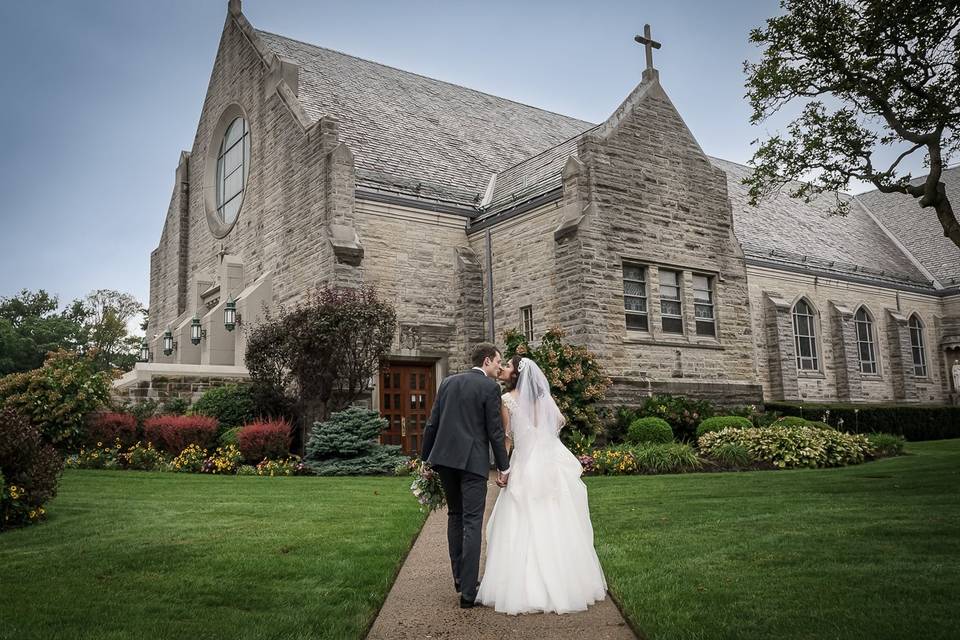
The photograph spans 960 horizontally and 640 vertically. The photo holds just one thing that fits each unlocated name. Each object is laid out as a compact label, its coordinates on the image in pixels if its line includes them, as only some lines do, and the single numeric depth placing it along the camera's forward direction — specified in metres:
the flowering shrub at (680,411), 18.14
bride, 5.80
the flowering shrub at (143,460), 15.98
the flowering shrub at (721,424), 17.39
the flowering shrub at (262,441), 16.42
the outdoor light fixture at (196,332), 22.55
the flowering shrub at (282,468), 15.59
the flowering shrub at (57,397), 16.31
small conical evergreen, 15.84
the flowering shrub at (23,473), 8.77
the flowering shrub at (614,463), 14.52
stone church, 19.17
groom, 6.06
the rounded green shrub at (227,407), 18.70
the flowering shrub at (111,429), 16.81
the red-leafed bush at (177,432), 16.78
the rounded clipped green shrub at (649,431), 16.70
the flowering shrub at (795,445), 15.21
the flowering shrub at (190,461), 15.89
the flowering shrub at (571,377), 16.38
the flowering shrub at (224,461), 15.73
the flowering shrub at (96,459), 15.79
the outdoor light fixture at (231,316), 21.47
